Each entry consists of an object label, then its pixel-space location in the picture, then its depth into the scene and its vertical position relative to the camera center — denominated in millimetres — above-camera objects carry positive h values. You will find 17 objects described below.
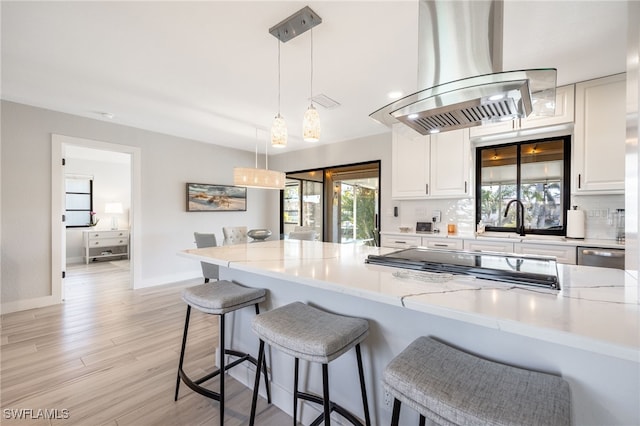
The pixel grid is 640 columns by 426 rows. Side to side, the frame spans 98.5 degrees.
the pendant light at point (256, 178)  3152 +377
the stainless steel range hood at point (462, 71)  1195 +672
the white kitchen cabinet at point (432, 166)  3318 +583
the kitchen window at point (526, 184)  3082 +332
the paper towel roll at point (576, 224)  2756 -118
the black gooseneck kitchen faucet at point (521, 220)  3090 -96
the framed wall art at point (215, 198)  4859 +229
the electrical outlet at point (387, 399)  1303 -895
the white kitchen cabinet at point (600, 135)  2447 +709
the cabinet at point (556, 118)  2650 +945
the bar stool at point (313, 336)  1128 -545
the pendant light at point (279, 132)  2270 +652
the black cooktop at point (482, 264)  1083 -255
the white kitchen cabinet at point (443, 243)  3197 -377
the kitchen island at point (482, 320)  739 -309
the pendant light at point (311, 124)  2020 +634
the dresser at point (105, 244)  6035 -796
